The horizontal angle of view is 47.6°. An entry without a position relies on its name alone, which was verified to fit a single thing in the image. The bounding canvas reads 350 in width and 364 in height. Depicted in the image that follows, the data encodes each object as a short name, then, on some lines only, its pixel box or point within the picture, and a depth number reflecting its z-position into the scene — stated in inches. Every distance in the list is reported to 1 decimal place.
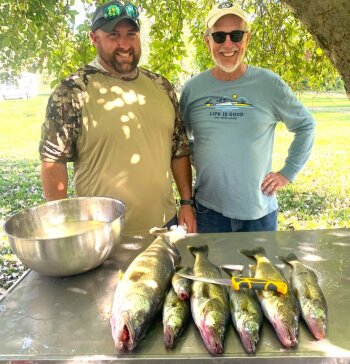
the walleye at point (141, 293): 59.1
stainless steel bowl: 74.4
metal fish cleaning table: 57.2
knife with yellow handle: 66.4
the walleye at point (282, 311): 59.0
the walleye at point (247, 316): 58.7
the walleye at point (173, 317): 59.6
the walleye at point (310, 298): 61.2
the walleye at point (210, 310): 58.8
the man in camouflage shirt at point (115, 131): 116.6
